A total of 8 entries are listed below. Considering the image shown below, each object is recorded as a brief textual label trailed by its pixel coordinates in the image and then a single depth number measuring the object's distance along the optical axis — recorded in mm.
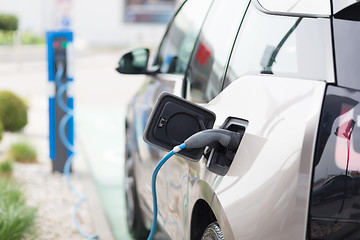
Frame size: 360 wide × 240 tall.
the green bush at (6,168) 6582
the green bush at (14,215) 4602
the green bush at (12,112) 9117
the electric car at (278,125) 1994
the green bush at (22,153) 7547
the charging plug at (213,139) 2350
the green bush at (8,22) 23484
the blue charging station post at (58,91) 6770
